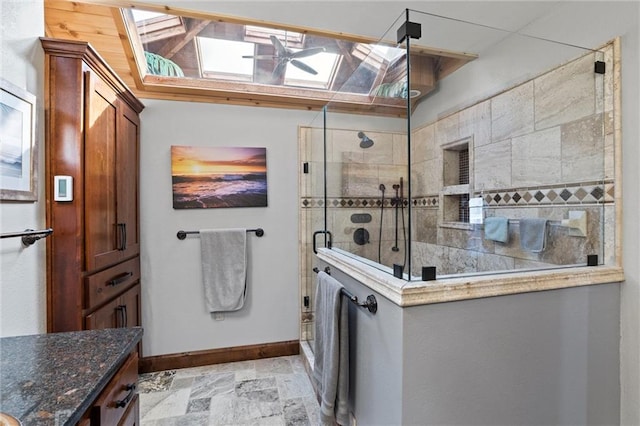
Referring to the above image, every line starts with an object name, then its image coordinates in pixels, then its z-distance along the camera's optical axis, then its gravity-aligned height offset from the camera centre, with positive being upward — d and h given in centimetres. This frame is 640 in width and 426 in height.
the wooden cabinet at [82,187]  148 +13
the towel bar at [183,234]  246 -20
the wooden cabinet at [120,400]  79 -56
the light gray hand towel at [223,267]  249 -48
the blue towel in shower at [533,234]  163 -15
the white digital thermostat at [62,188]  148 +11
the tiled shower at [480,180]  144 +19
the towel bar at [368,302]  125 -41
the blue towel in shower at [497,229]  187 -13
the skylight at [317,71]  237 +114
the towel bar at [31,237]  115 -11
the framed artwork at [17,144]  114 +27
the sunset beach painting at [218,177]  245 +28
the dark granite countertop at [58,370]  67 -44
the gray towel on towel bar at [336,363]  149 -77
